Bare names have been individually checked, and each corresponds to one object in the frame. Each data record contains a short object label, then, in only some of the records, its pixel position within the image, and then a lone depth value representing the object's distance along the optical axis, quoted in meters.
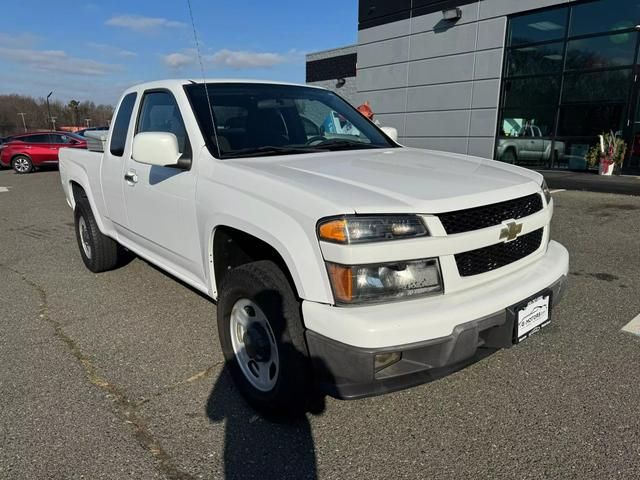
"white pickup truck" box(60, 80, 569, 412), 2.00
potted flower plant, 11.45
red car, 19.80
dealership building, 11.76
